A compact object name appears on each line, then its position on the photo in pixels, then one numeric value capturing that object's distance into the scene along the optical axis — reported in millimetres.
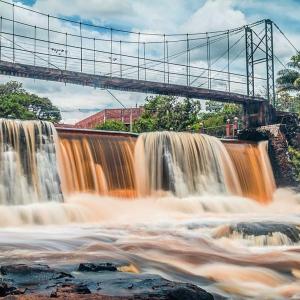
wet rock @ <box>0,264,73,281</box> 5707
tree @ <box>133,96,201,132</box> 38969
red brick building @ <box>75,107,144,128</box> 53281
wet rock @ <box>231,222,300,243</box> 11570
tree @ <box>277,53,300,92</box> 31031
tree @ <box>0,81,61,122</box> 44375
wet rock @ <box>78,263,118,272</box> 6336
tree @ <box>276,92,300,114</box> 54306
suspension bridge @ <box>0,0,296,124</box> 26391
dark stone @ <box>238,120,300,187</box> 27422
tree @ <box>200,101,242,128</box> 52812
